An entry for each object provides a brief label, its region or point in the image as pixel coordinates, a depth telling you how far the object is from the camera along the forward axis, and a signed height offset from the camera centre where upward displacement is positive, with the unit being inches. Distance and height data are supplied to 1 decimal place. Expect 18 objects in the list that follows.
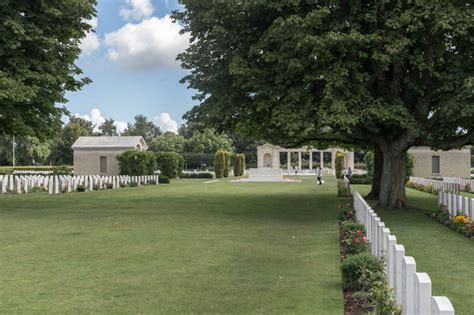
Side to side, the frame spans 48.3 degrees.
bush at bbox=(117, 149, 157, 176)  1628.9 +13.1
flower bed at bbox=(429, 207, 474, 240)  468.4 -56.7
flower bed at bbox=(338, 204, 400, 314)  237.8 -54.6
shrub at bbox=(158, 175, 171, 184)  1701.5 -44.7
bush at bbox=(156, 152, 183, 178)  1798.7 +10.6
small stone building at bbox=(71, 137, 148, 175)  2026.3 +43.7
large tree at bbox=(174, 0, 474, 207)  554.6 +112.0
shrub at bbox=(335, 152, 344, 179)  1961.1 +5.0
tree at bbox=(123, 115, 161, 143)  4734.3 +352.7
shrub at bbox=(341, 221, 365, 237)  389.7 -47.4
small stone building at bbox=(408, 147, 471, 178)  1898.4 +6.7
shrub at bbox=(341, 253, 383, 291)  253.8 -50.7
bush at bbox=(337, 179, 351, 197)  956.6 -45.1
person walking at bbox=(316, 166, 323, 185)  1517.0 -39.0
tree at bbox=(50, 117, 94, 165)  3065.9 +128.2
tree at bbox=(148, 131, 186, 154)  3353.8 +145.9
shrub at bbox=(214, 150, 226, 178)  2224.4 +7.9
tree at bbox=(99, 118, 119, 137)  4540.8 +331.4
